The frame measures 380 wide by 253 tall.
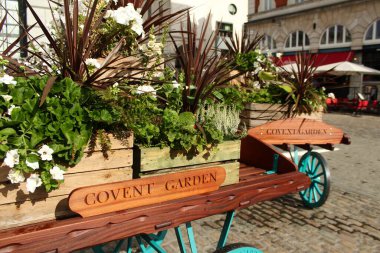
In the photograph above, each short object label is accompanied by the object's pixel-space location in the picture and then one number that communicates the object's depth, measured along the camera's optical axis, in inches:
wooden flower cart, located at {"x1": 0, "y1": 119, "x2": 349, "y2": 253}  57.0
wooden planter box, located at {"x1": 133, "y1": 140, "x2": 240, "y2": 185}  72.2
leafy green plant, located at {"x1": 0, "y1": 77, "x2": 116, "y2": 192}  55.4
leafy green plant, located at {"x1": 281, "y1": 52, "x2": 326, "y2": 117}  145.5
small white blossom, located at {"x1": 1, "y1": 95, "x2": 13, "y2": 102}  56.4
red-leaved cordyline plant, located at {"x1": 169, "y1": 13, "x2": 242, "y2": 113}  88.4
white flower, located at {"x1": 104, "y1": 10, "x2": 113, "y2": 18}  77.1
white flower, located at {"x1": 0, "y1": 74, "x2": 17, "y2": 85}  56.4
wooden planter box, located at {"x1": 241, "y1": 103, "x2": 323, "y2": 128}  140.8
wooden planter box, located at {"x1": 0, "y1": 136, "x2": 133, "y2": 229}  57.7
